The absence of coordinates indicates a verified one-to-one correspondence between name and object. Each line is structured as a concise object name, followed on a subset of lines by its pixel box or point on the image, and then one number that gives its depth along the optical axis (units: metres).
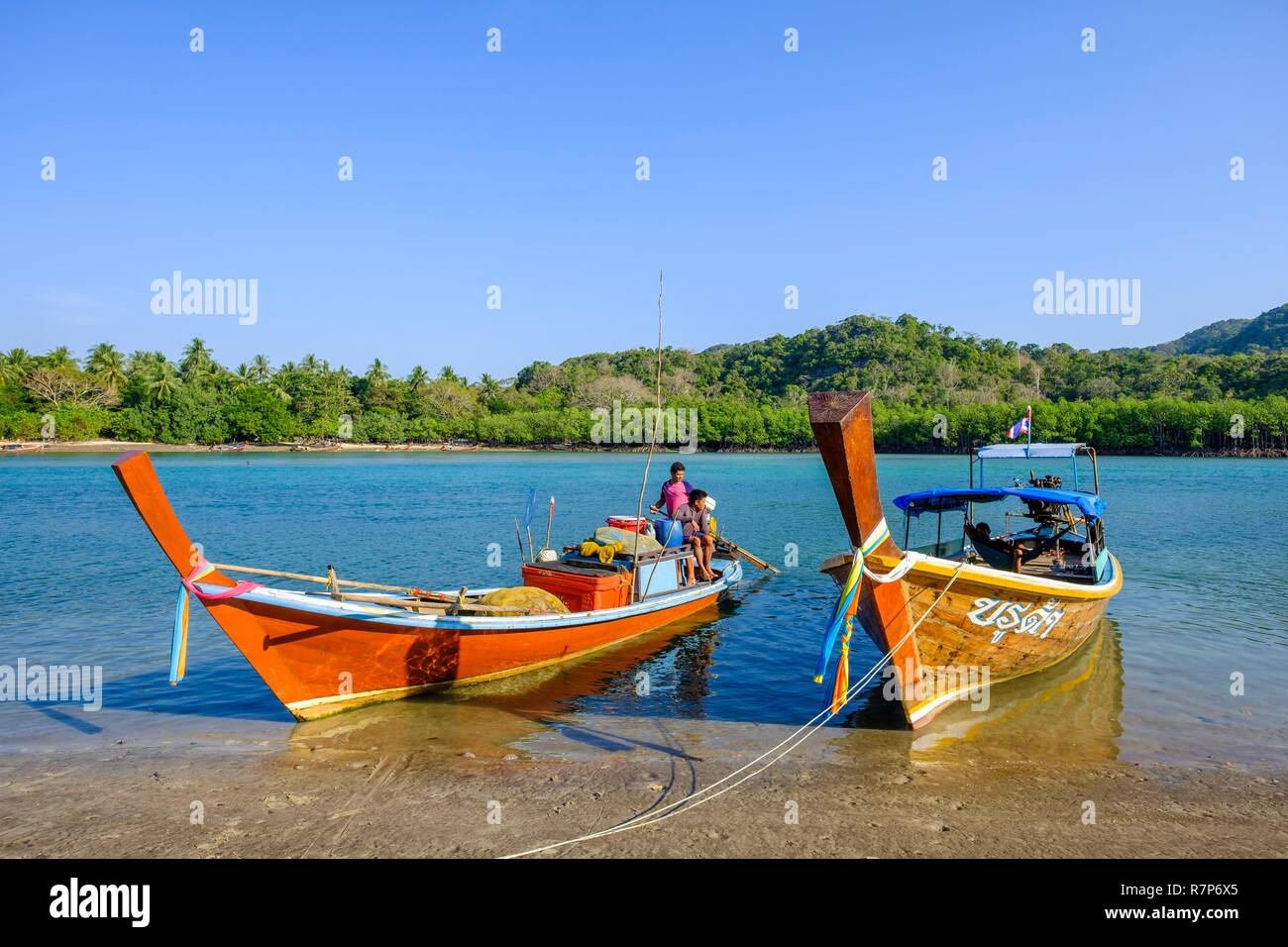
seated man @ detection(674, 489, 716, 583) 13.88
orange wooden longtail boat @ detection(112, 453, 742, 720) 7.34
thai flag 12.71
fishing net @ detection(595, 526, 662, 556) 13.28
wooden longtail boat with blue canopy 6.59
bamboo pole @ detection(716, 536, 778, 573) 17.34
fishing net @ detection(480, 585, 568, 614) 10.34
